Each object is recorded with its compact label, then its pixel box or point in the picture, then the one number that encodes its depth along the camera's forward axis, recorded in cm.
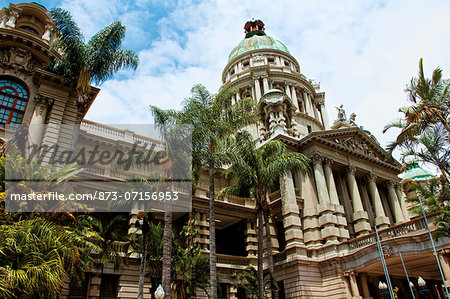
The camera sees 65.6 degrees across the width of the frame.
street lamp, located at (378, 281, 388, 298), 2044
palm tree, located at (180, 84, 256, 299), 2175
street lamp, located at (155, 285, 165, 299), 1460
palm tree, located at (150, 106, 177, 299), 1752
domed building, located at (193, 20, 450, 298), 2470
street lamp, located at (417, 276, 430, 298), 1934
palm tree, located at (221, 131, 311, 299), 2300
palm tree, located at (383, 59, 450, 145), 1788
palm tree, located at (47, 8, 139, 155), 2111
